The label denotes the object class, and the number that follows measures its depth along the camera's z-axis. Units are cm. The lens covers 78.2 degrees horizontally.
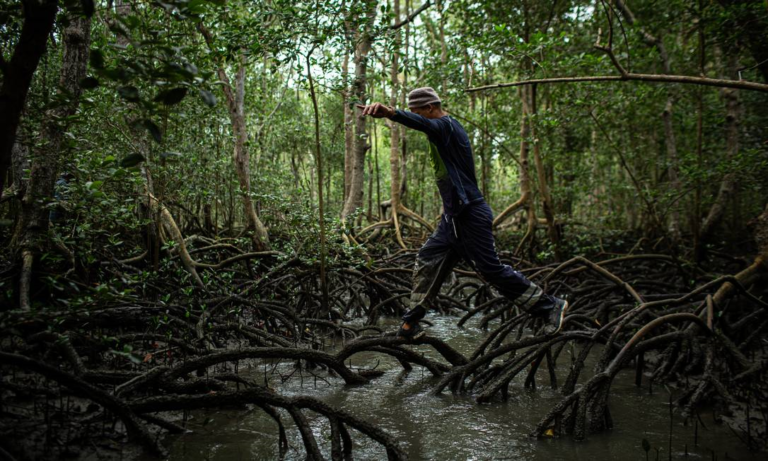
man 323
